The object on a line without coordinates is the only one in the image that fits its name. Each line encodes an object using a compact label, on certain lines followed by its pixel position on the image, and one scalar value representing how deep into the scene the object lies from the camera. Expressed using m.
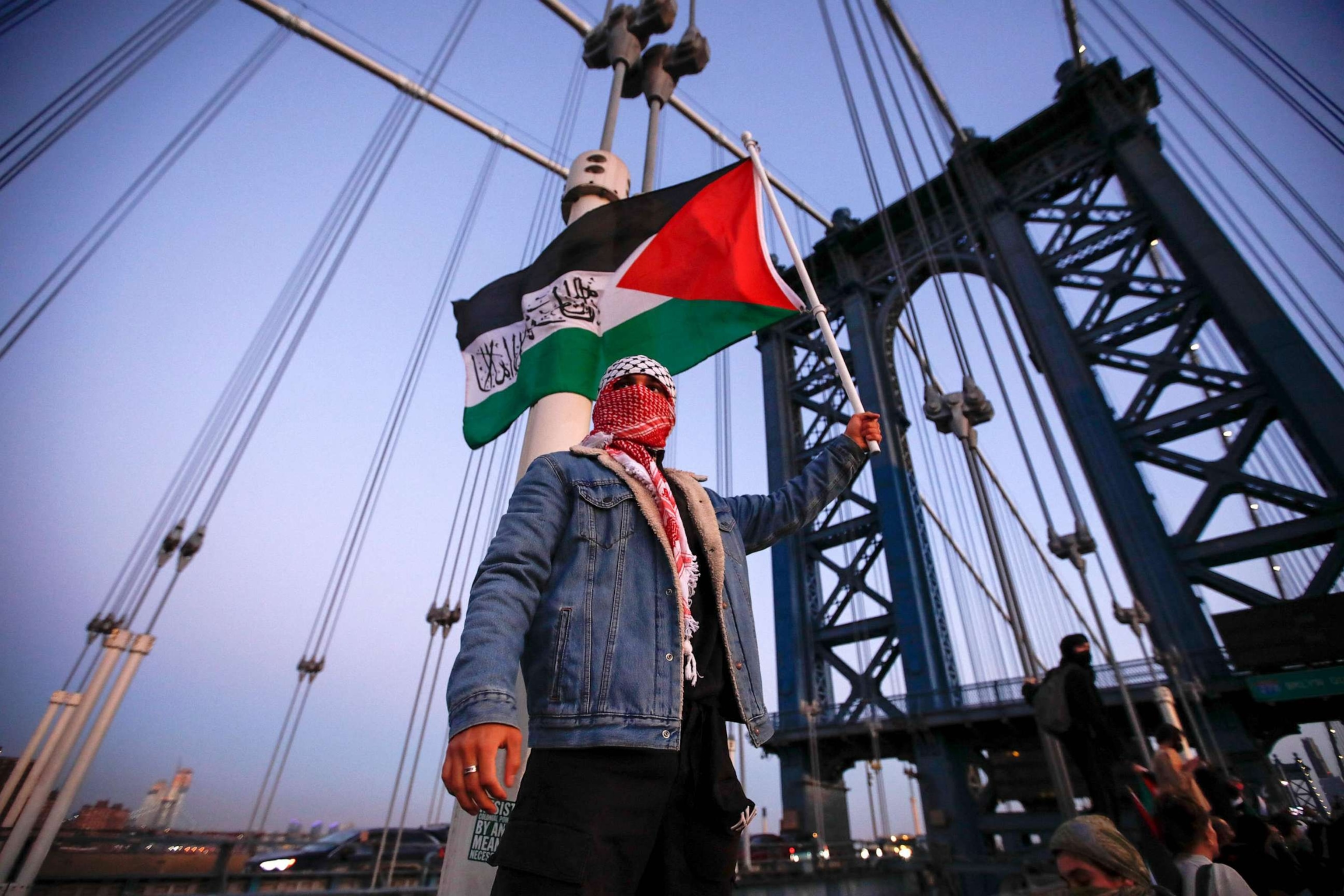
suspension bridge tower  12.80
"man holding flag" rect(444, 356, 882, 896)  1.09
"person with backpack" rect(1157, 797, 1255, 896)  2.31
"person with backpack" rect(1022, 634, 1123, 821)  3.52
